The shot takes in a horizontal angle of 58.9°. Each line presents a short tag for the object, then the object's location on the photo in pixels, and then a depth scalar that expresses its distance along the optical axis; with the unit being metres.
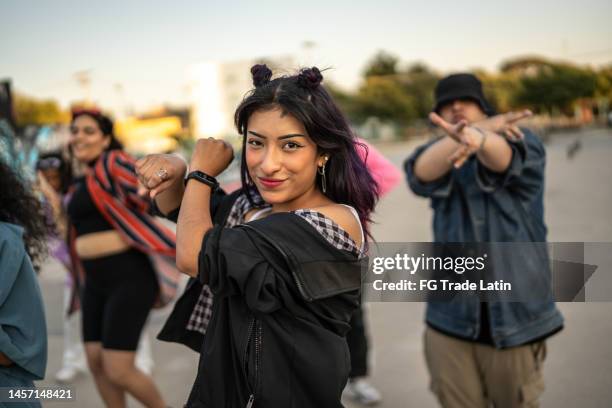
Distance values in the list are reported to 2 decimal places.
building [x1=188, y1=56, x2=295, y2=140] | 49.62
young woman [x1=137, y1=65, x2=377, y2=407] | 1.34
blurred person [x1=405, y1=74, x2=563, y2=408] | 2.21
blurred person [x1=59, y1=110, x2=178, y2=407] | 2.93
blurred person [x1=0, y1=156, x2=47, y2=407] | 1.77
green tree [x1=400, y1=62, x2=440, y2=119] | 50.41
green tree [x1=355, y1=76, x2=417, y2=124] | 47.00
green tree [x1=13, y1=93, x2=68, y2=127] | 41.17
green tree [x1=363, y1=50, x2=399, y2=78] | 71.88
